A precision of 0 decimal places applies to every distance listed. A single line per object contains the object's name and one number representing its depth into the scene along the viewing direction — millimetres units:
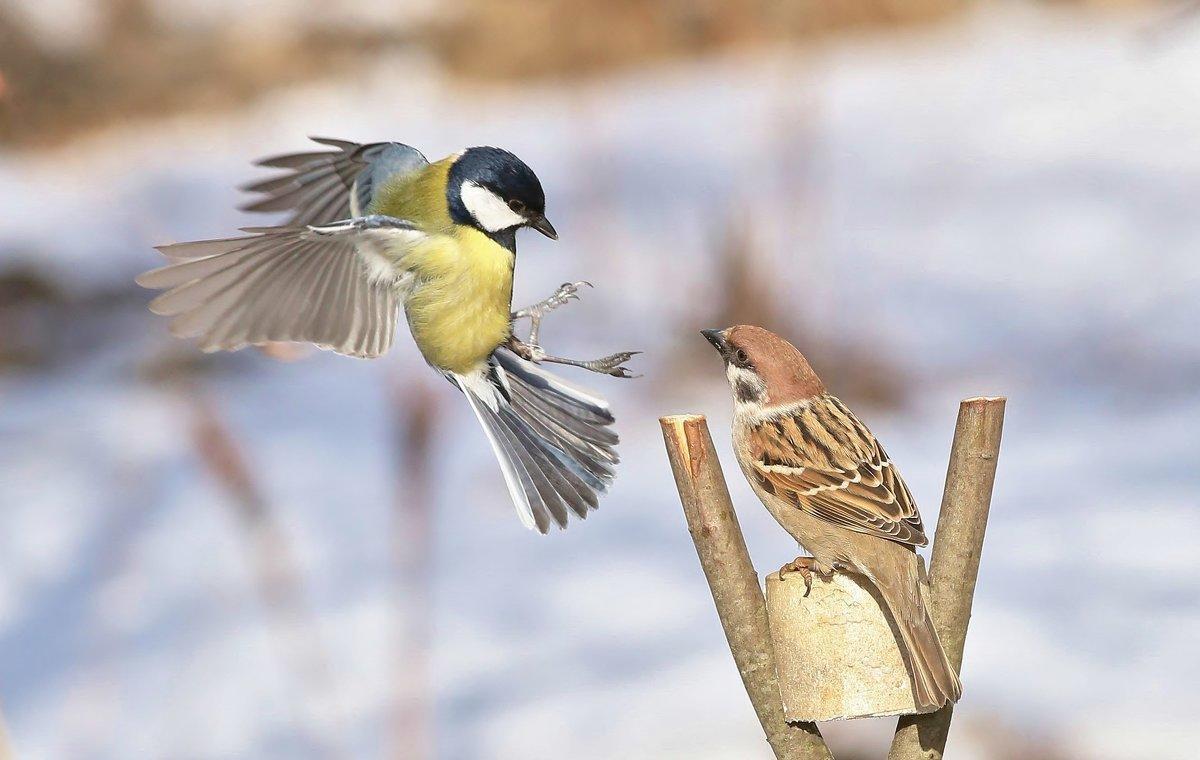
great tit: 5083
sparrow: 5090
